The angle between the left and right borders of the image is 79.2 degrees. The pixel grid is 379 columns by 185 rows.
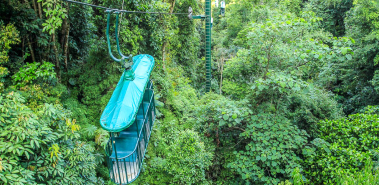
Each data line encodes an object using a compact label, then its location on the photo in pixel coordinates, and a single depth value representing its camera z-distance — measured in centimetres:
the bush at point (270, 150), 613
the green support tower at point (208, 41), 945
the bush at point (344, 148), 570
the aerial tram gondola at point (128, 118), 365
